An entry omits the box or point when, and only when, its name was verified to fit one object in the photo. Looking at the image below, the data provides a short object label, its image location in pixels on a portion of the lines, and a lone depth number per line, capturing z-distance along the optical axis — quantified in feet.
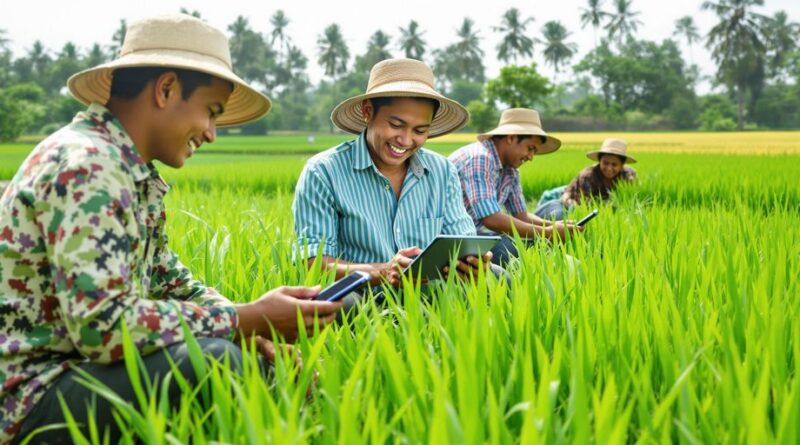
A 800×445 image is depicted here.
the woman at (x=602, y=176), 17.67
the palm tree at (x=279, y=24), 220.64
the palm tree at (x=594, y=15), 197.06
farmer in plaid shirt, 11.50
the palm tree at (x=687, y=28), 209.77
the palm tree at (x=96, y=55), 190.58
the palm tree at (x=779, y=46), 157.55
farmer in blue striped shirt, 7.84
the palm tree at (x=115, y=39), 190.90
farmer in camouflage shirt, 3.59
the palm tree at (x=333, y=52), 219.82
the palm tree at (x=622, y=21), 193.26
